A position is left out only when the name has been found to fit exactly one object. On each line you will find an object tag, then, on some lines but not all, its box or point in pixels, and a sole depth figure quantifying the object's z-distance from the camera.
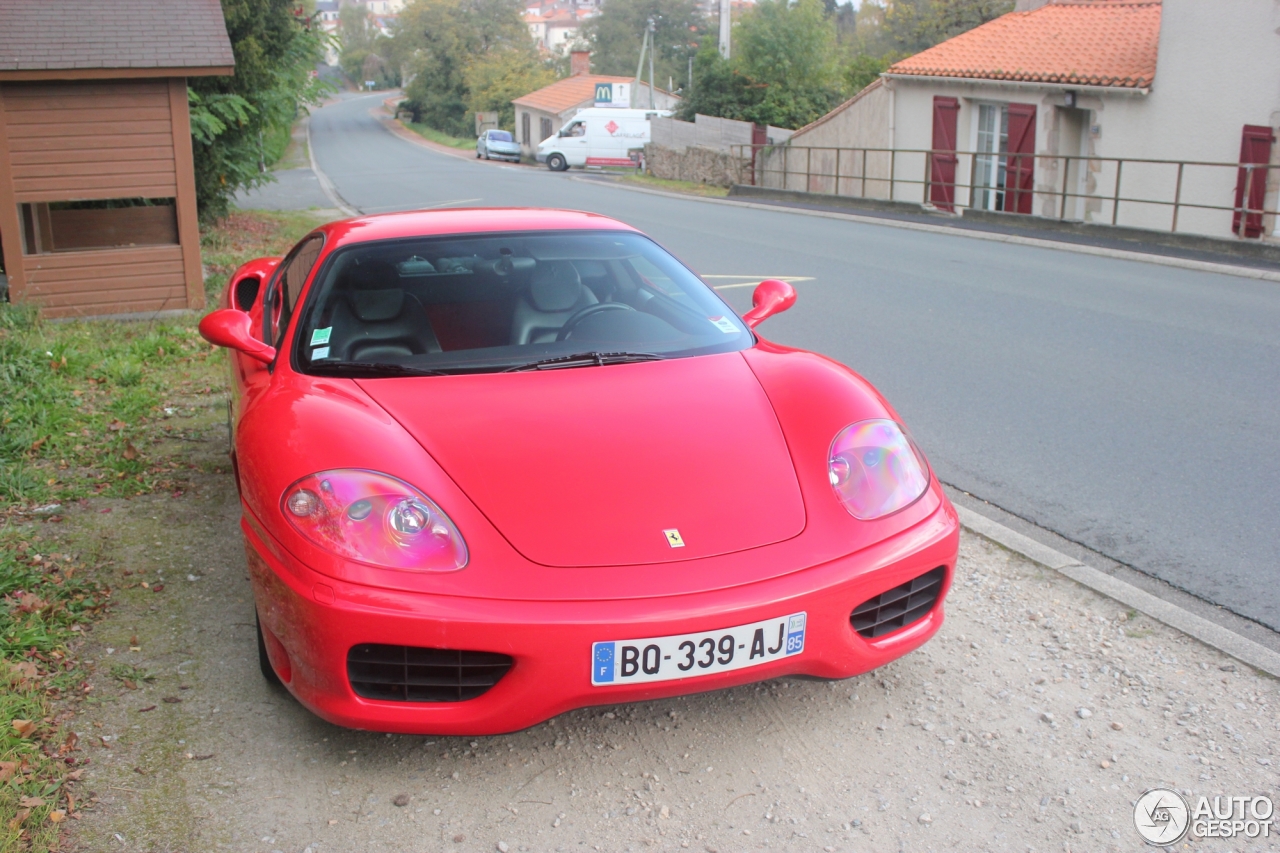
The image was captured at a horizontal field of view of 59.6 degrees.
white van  45.12
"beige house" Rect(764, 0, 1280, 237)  18.47
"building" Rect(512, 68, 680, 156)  58.62
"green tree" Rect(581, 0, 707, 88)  98.50
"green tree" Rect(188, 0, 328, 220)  13.70
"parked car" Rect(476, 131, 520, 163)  51.19
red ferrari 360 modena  2.67
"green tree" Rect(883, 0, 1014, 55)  45.88
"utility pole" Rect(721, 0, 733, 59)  43.88
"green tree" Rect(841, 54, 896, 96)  43.69
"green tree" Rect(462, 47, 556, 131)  76.75
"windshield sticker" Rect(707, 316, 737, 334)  3.98
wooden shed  9.41
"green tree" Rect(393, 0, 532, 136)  84.31
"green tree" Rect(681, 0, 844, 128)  44.47
